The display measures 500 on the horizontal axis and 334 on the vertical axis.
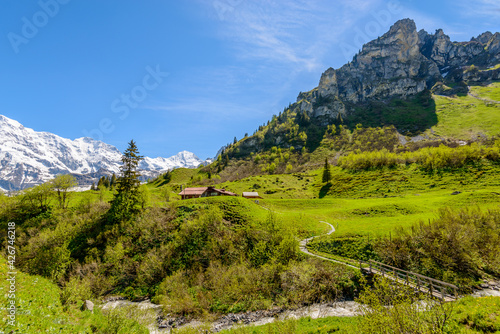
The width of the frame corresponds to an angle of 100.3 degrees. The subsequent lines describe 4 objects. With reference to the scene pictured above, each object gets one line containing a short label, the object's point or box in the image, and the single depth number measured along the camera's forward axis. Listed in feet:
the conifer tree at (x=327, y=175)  363.35
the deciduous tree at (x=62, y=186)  167.12
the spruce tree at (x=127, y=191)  148.97
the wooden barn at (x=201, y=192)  290.56
